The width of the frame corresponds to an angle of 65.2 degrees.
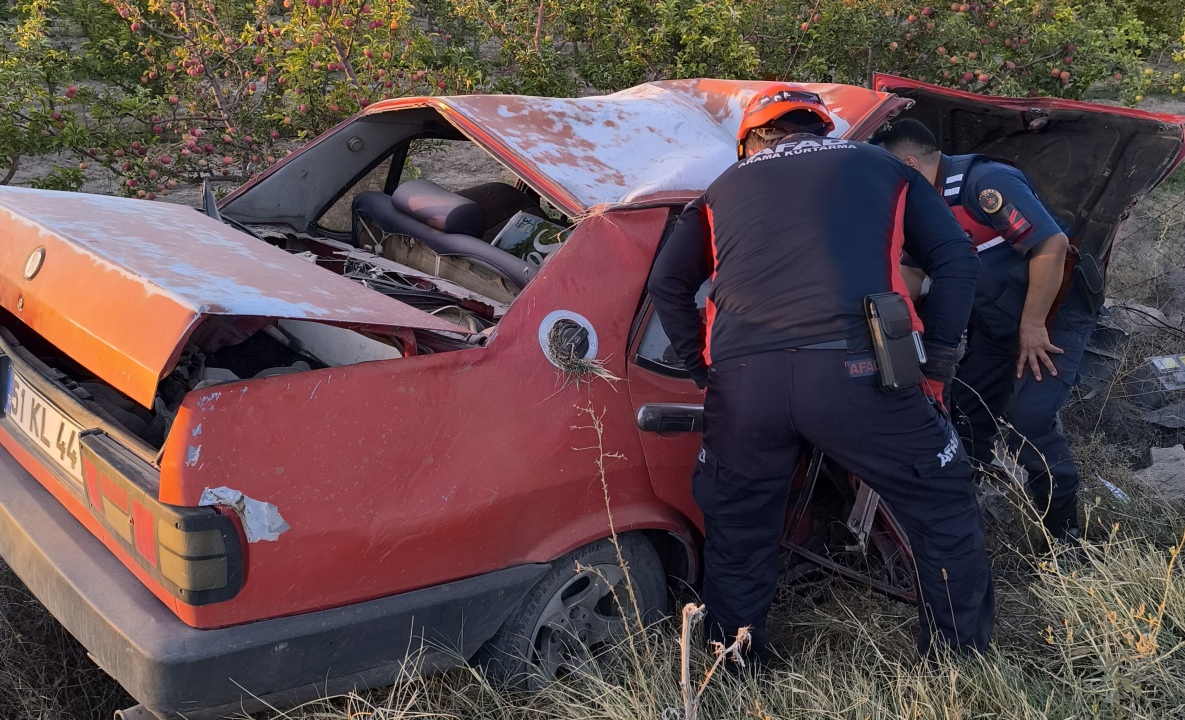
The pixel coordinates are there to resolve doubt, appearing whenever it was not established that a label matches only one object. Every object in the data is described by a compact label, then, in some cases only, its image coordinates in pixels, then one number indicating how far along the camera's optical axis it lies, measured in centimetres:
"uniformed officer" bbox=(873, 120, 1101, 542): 306
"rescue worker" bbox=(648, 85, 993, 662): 222
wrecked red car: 188
